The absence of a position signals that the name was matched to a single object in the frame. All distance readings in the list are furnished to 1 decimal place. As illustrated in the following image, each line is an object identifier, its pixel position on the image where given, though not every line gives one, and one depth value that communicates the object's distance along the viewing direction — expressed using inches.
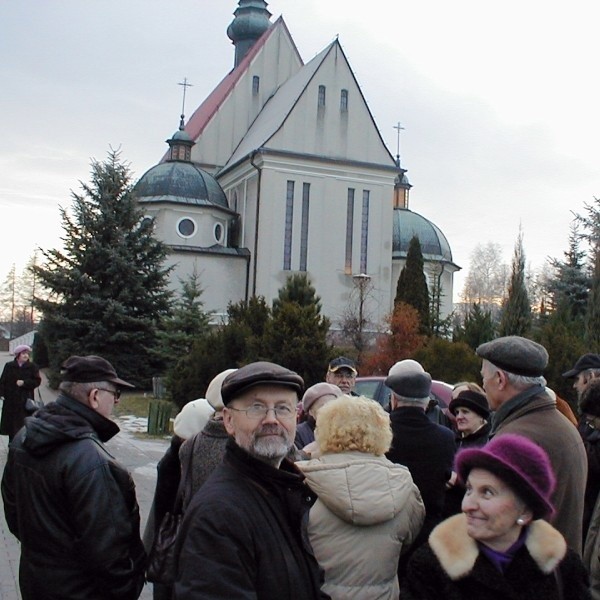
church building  1563.7
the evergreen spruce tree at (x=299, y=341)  669.0
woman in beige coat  118.3
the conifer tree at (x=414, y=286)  1440.7
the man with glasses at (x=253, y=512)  92.1
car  395.9
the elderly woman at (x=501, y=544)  98.0
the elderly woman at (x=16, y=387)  478.3
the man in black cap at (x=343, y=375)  285.4
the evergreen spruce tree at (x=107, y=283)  1144.8
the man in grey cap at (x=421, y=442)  157.5
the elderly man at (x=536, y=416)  136.9
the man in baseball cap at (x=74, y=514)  131.4
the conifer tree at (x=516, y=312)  869.2
